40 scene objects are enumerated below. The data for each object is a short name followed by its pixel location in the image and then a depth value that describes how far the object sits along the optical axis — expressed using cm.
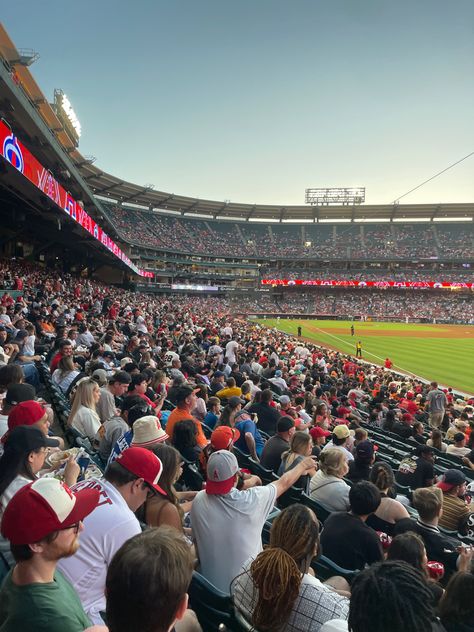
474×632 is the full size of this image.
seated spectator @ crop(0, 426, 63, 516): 304
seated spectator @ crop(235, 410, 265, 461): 663
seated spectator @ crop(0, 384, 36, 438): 475
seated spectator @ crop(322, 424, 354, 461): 696
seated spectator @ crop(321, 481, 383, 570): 371
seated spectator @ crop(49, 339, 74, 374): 912
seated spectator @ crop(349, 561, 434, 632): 171
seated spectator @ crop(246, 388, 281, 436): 870
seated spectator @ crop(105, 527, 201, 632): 156
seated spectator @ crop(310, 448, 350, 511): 471
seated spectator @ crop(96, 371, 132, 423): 669
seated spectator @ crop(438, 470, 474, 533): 560
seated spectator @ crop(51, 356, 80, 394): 821
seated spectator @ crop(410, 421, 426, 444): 1070
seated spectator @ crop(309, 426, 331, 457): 777
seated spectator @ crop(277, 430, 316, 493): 541
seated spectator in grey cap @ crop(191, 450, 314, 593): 313
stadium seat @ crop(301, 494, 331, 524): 471
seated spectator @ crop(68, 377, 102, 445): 576
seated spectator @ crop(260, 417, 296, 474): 599
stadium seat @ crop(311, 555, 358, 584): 335
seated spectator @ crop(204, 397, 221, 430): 793
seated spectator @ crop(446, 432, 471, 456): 974
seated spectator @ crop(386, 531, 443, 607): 317
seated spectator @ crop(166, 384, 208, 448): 634
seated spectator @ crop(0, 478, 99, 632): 172
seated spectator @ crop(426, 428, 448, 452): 979
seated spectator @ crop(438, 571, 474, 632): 244
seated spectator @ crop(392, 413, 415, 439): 1083
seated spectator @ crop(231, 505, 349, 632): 228
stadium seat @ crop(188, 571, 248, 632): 263
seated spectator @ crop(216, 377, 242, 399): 986
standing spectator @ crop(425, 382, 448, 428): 1371
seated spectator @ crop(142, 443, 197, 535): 324
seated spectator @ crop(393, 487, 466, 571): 431
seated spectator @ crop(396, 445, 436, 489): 682
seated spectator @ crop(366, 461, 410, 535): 455
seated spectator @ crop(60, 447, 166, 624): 247
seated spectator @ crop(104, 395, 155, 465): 407
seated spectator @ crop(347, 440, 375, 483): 594
